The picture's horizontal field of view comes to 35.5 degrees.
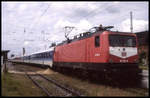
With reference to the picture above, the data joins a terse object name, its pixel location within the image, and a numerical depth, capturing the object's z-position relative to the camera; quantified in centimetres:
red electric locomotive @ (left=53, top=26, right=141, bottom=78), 1282
